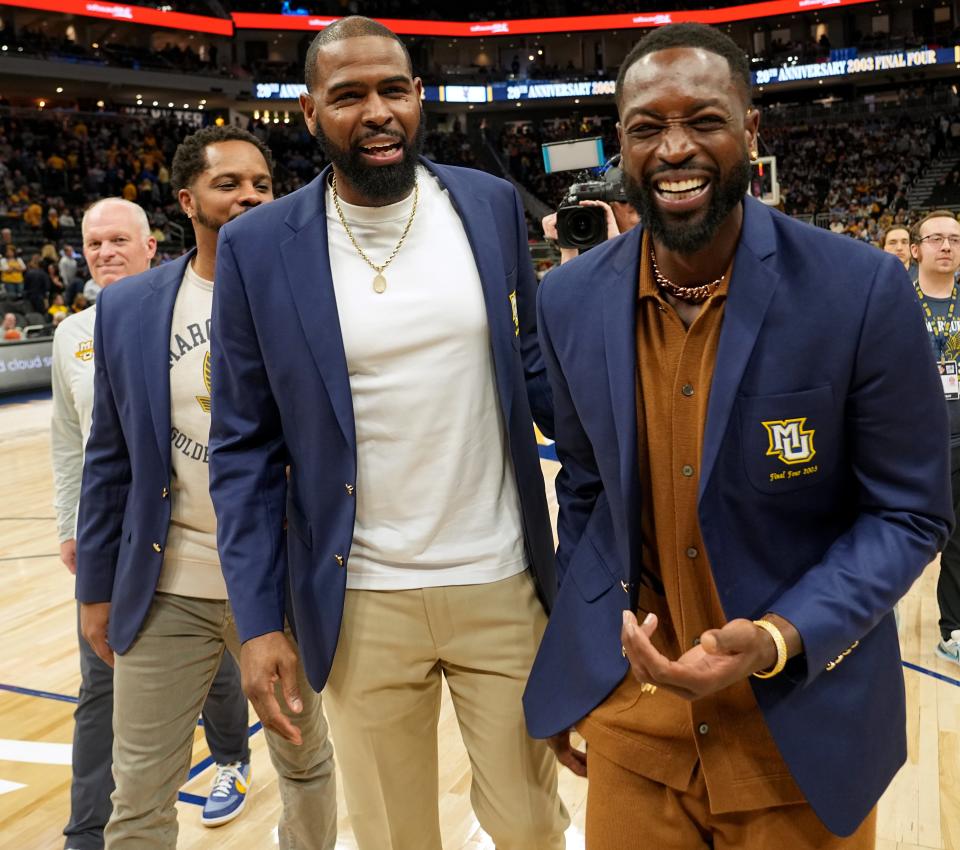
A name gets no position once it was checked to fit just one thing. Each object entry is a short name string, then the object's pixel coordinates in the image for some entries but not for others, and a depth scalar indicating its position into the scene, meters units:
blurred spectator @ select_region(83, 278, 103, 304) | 8.77
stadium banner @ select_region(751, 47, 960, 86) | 29.36
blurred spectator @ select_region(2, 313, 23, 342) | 11.93
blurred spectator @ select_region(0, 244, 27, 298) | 14.27
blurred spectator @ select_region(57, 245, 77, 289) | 14.92
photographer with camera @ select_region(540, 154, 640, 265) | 2.43
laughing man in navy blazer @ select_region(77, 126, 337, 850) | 2.31
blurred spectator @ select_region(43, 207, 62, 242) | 17.59
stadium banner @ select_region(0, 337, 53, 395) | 11.77
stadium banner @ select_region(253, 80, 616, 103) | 32.38
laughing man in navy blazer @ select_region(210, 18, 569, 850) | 1.85
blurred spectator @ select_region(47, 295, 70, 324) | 13.69
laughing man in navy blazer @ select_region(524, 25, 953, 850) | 1.34
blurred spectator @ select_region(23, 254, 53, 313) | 13.73
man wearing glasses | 4.06
